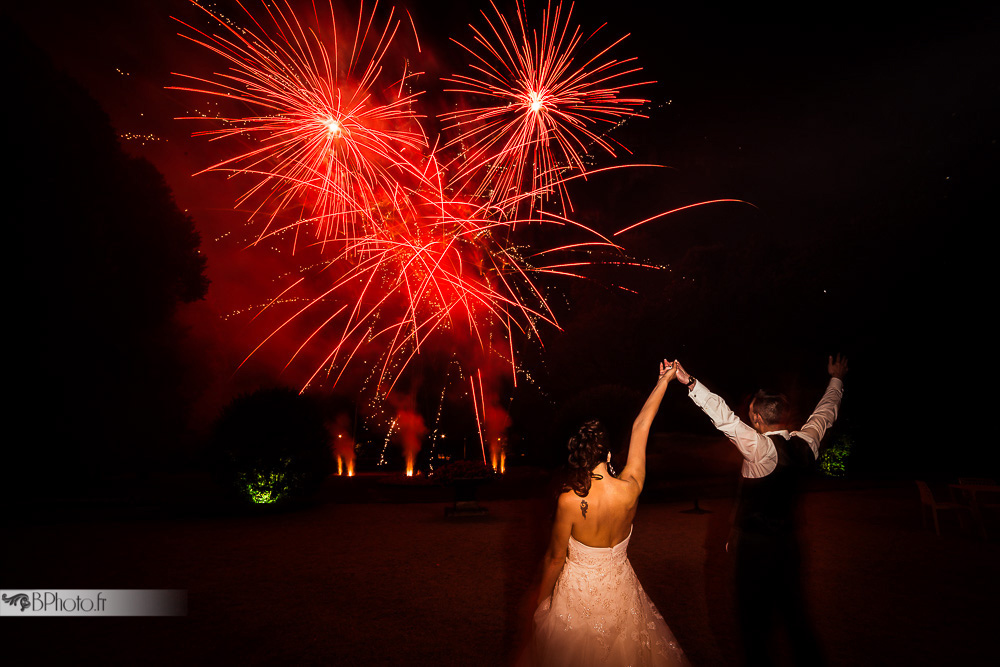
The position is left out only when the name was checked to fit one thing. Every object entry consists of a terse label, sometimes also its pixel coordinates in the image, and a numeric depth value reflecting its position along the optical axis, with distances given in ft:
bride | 10.89
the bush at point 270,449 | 45.62
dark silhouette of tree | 48.57
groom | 11.07
